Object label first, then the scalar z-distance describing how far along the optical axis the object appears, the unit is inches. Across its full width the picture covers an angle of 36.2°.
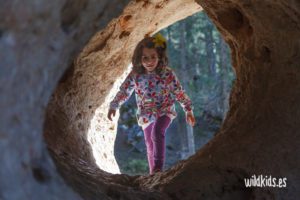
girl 178.5
